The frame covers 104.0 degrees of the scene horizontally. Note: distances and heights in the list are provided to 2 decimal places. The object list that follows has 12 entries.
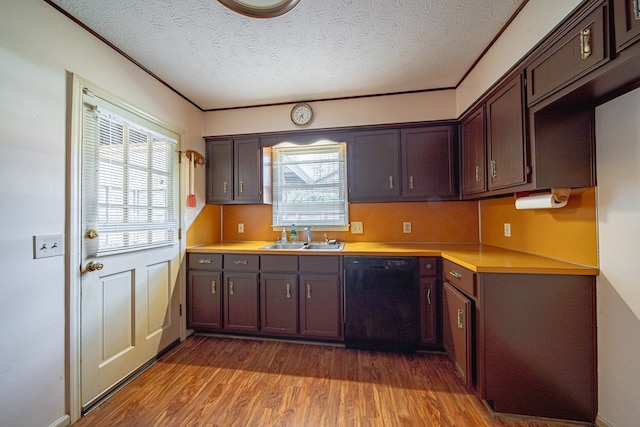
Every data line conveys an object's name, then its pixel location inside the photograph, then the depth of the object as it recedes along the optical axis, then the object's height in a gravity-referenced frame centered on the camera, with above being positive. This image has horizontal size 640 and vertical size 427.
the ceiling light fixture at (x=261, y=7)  1.41 +1.21
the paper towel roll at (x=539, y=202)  1.50 +0.08
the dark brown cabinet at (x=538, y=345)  1.41 -0.76
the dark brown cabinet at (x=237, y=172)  2.76 +0.51
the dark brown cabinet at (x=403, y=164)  2.45 +0.52
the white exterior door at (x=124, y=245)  1.61 -0.20
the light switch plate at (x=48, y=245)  1.34 -0.14
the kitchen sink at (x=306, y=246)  2.68 -0.32
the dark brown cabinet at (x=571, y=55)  1.06 +0.77
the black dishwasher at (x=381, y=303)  2.15 -0.76
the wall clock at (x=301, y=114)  2.64 +1.09
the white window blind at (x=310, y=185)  2.87 +0.37
